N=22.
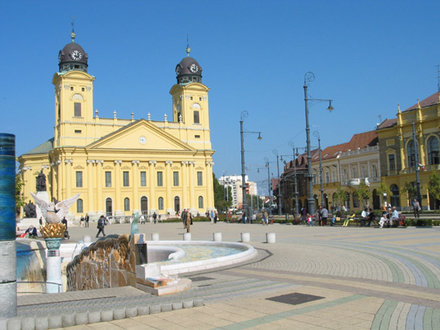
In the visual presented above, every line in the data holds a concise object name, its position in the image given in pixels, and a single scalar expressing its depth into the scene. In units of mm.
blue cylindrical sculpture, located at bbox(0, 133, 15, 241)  6594
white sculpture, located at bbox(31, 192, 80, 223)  18094
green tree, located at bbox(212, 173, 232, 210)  125875
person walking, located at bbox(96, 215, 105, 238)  32250
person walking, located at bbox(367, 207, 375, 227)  29641
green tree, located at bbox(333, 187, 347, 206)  63094
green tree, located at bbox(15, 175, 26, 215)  41291
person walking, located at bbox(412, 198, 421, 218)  31641
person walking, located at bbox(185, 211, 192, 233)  30152
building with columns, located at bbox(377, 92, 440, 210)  56969
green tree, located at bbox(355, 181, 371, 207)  53291
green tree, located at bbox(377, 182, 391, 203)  56250
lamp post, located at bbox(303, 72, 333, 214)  30781
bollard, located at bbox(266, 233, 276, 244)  21141
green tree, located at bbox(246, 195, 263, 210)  186338
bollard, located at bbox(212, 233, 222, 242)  22547
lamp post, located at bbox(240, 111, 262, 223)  42781
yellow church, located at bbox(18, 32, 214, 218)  69000
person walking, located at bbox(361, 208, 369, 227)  30380
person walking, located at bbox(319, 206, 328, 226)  34000
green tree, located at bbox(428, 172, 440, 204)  41188
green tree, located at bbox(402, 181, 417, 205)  50469
